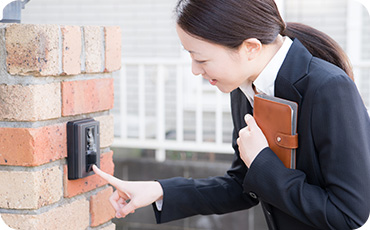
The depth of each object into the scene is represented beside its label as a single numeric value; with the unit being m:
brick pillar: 1.22
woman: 1.30
